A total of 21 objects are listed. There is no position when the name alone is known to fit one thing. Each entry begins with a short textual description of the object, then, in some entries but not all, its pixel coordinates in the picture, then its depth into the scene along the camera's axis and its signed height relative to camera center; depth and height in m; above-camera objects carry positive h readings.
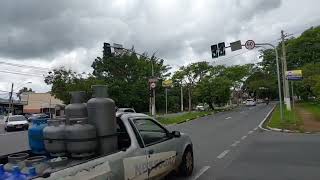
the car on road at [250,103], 45.09 -1.31
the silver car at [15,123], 19.33 -1.92
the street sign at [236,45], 14.27 +3.51
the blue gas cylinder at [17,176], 2.43 -0.85
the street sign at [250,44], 14.16 +3.52
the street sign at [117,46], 14.09 +3.58
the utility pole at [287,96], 19.96 +0.01
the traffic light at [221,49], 14.86 +3.41
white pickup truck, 2.71 -0.89
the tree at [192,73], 34.35 +4.15
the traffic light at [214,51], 15.01 +3.31
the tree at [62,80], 30.26 +3.06
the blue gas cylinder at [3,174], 2.50 -0.86
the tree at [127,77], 32.31 +3.62
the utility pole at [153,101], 16.79 -0.20
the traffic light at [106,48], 13.30 +3.26
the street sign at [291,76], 15.45 +1.53
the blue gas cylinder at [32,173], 2.46 -0.84
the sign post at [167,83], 27.64 +2.01
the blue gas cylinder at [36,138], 3.29 -0.57
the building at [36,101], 49.20 +0.09
